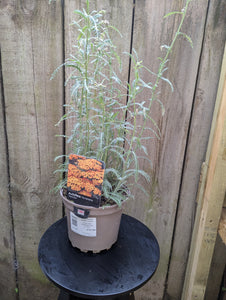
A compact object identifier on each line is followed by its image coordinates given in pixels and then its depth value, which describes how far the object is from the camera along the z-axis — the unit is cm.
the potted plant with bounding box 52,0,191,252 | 72
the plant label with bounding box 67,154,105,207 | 75
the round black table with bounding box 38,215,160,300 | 74
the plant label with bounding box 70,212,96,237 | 80
